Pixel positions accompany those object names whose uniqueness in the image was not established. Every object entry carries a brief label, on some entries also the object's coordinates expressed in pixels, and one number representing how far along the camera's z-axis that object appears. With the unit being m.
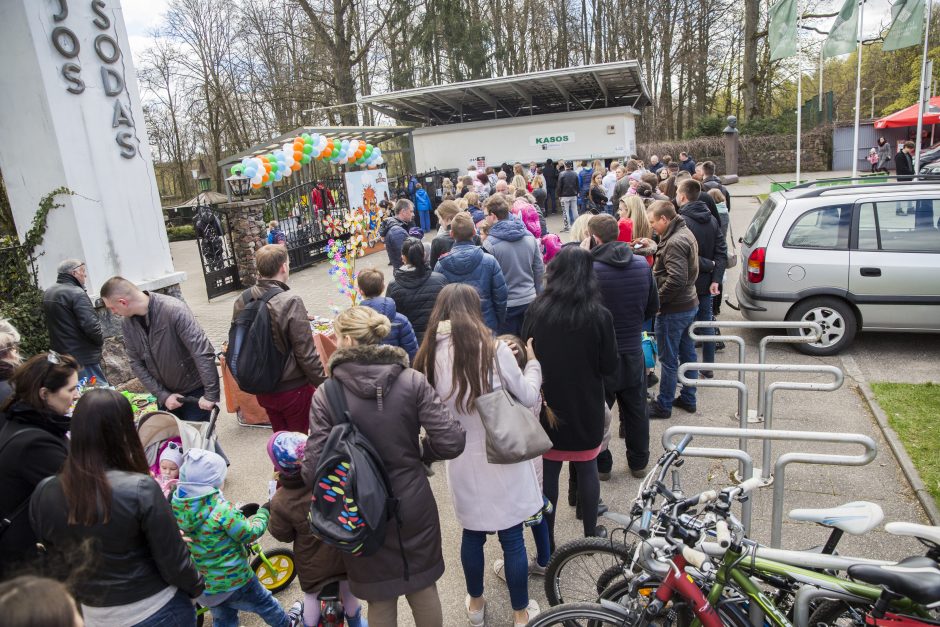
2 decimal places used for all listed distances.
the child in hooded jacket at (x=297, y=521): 2.88
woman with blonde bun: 2.65
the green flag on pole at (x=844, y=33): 13.88
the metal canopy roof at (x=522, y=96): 20.30
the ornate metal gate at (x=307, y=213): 15.83
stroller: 3.81
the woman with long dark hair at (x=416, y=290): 5.00
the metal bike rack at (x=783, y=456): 2.89
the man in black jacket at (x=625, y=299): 4.39
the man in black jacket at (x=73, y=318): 5.46
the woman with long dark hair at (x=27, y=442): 2.65
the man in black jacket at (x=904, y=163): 17.81
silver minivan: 6.47
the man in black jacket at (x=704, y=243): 6.38
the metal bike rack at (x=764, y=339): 4.59
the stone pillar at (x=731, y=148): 22.16
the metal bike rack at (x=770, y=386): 3.72
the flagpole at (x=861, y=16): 13.55
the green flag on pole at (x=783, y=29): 14.52
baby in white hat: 3.61
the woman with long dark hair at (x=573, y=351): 3.56
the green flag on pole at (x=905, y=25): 12.97
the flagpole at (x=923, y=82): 12.41
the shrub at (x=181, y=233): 29.11
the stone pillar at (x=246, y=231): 13.04
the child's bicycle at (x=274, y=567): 3.70
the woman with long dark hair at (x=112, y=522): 2.28
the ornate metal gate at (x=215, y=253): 12.92
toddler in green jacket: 2.83
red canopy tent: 20.95
